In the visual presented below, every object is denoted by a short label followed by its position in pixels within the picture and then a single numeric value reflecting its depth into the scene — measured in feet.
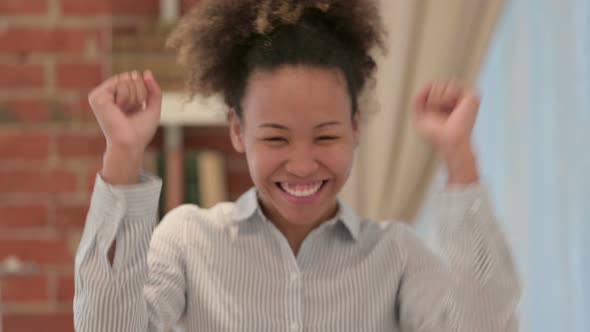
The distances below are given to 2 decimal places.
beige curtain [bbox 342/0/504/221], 6.87
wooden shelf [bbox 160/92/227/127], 6.77
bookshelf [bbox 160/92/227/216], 6.79
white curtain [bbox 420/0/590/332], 6.70
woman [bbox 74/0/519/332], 3.86
